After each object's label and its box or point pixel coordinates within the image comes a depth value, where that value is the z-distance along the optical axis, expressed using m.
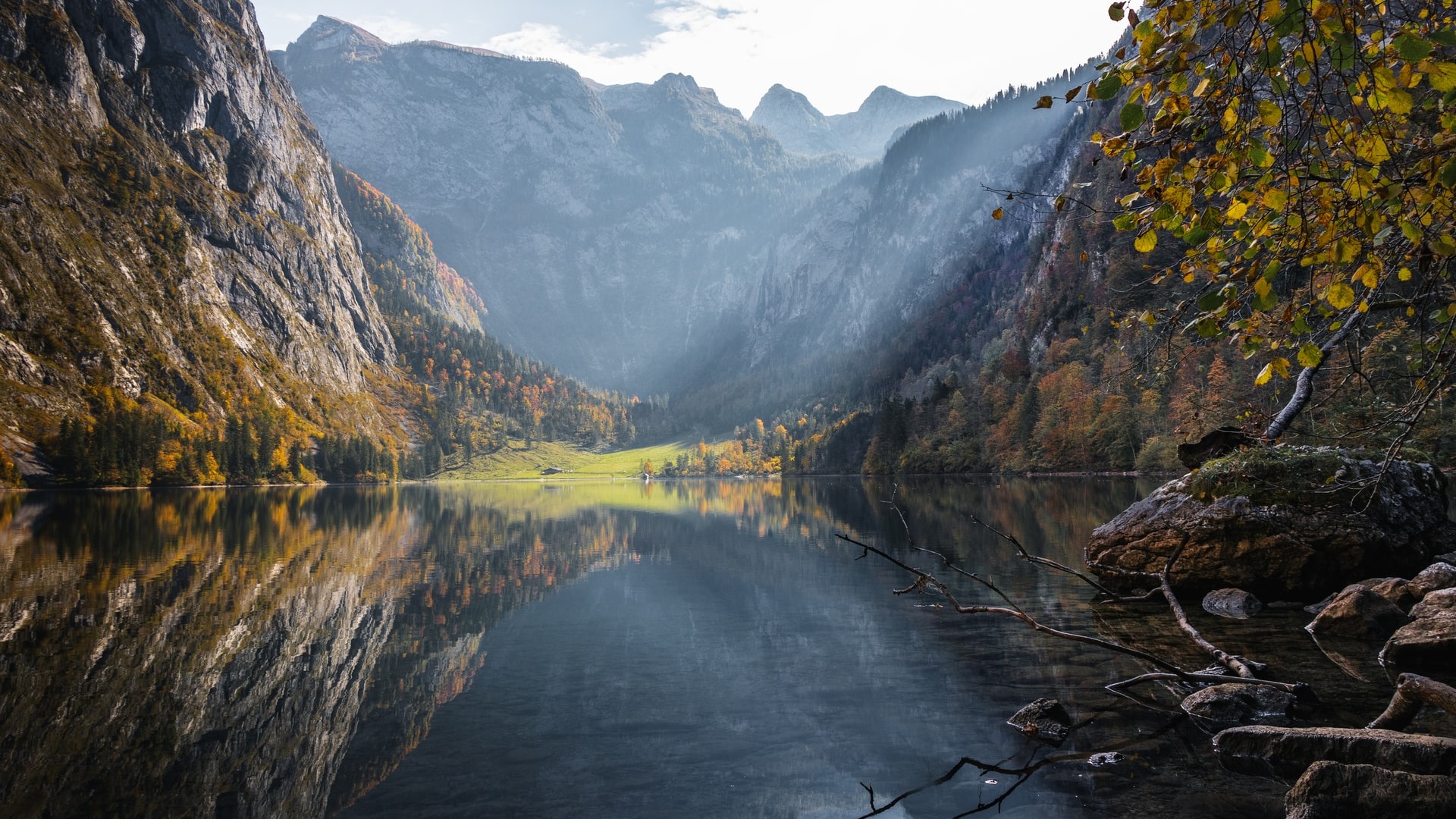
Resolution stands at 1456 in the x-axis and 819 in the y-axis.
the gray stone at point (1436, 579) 15.52
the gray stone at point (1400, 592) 16.11
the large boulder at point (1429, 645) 12.41
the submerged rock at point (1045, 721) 10.87
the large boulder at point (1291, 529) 18.94
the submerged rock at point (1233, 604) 18.10
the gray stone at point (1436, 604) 13.15
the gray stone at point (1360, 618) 15.09
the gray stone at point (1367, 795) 6.93
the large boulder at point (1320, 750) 7.63
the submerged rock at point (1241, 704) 10.84
